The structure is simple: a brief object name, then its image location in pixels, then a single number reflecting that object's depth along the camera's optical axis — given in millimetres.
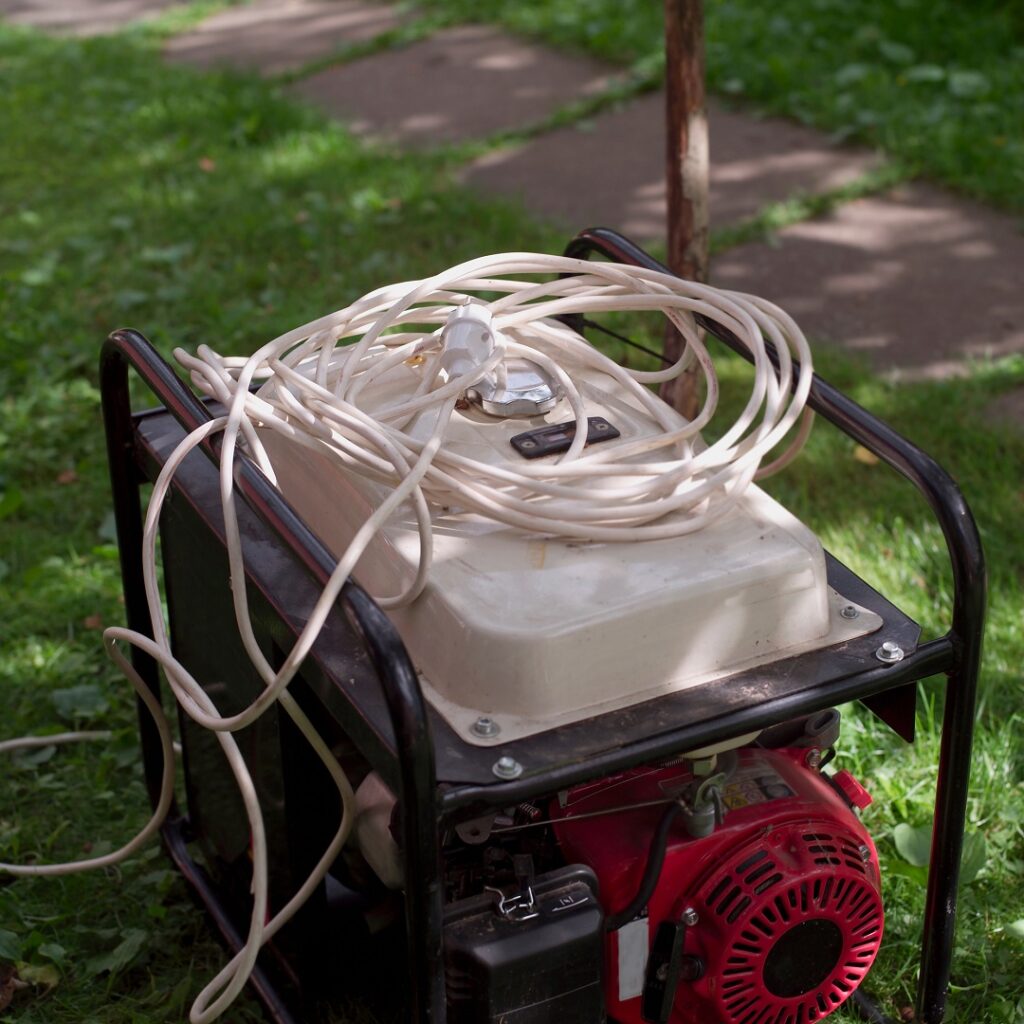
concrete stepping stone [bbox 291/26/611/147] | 4984
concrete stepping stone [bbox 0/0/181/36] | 6566
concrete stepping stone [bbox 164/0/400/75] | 5828
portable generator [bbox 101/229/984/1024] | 1394
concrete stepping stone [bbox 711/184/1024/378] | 3490
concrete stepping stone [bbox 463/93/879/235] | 4207
